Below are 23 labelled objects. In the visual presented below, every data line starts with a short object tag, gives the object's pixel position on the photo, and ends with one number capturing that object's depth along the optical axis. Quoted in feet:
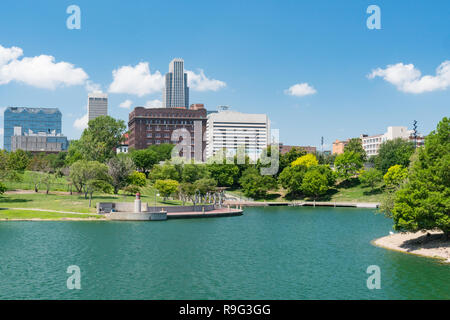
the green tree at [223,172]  456.04
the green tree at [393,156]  428.15
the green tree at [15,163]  334.44
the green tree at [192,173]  390.62
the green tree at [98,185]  280.92
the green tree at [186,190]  316.19
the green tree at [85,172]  298.35
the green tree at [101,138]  443.73
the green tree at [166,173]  371.35
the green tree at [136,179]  342.03
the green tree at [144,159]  490.49
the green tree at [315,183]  409.69
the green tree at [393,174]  380.43
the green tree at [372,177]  409.08
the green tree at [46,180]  316.19
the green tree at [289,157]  492.13
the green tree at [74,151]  457.27
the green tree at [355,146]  527.40
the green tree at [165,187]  309.22
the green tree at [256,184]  422.82
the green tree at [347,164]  442.54
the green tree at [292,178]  420.52
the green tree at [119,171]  332.39
